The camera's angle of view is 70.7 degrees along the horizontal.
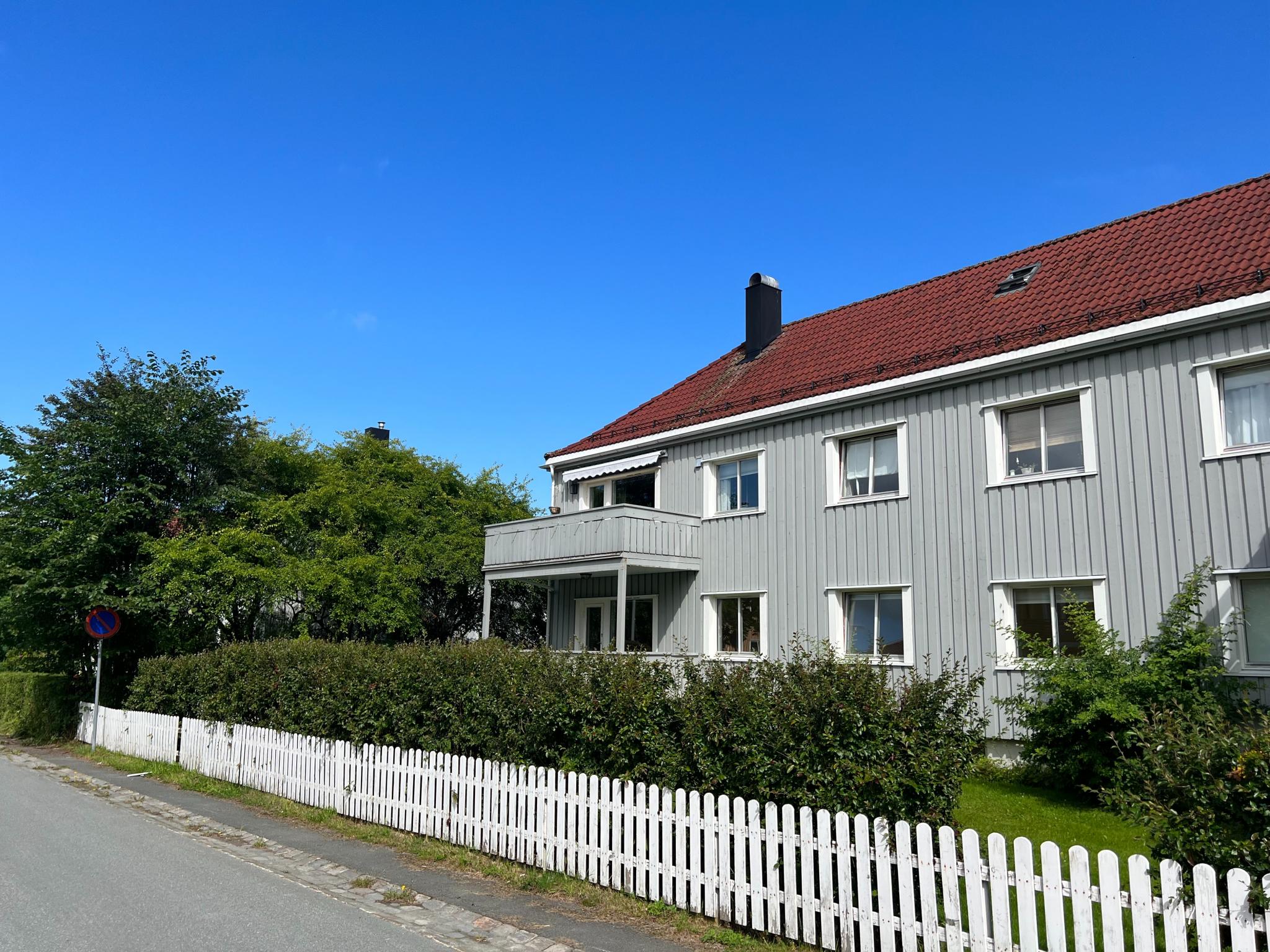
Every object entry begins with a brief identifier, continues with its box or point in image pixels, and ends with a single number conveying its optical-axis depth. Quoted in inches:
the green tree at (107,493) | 837.8
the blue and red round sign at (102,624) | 760.3
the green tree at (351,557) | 881.5
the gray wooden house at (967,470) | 484.7
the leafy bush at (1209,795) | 173.3
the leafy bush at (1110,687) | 426.0
